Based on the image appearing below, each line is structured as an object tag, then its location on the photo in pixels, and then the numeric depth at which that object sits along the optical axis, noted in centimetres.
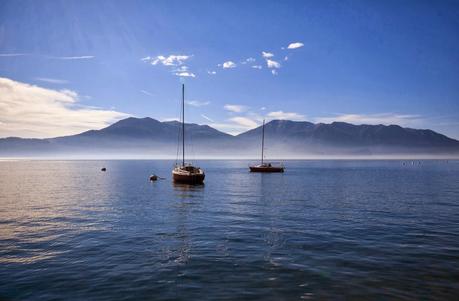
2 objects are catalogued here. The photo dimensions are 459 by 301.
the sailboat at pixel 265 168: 12350
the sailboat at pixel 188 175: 6794
